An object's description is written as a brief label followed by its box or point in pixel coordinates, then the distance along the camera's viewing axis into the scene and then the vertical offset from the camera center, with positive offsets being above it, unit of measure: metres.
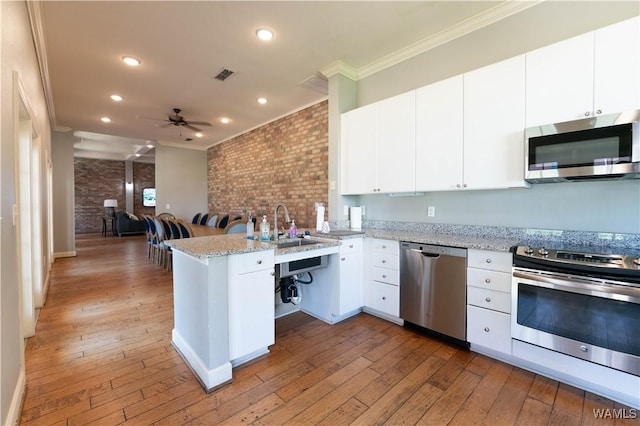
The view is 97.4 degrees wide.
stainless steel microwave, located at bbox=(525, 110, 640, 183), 1.69 +0.38
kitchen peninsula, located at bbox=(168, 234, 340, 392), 1.87 -0.68
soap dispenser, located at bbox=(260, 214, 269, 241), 2.43 -0.21
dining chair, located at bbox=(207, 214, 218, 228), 6.12 -0.32
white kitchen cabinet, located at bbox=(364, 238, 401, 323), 2.74 -0.73
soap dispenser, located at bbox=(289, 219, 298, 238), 2.81 -0.25
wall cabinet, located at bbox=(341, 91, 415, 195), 2.84 +0.66
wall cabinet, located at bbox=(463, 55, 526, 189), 2.18 +0.67
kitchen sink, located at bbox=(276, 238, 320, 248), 2.61 -0.34
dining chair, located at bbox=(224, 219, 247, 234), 3.98 -0.29
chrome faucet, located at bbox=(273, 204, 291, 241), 2.58 -0.26
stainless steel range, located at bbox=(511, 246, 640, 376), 1.60 -0.61
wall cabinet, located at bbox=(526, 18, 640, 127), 1.74 +0.88
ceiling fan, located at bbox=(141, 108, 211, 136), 4.77 +1.50
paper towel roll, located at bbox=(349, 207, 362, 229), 3.37 -0.12
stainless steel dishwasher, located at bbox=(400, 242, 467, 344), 2.30 -0.71
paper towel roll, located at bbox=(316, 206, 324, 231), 3.19 -0.11
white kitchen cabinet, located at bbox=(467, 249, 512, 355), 2.08 -0.72
